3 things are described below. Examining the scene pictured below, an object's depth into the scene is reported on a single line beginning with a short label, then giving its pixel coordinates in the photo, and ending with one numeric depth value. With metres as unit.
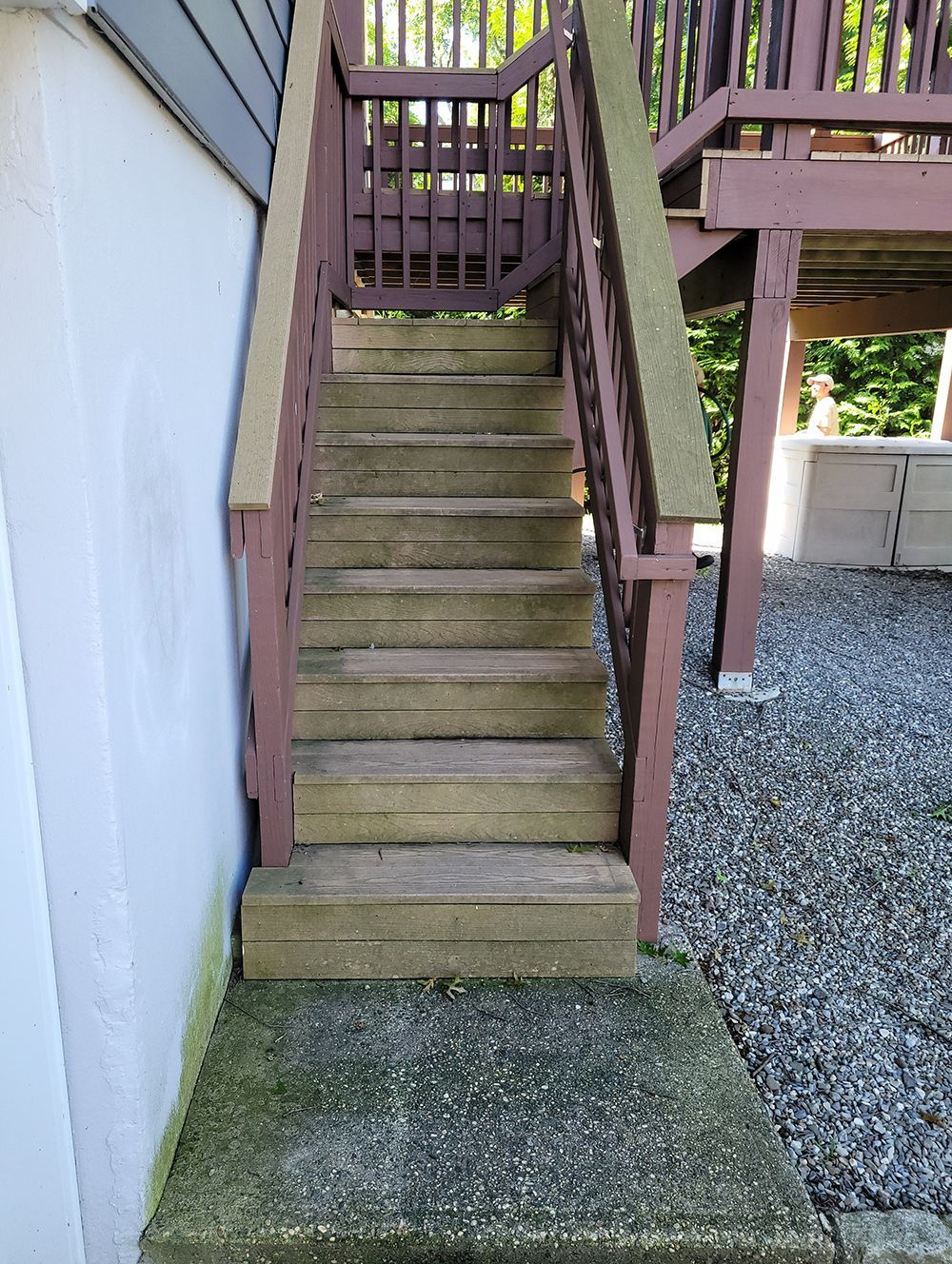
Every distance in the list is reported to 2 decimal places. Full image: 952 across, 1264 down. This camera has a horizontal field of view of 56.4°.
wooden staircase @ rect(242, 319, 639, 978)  2.15
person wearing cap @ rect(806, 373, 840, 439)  8.80
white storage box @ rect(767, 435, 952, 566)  7.43
